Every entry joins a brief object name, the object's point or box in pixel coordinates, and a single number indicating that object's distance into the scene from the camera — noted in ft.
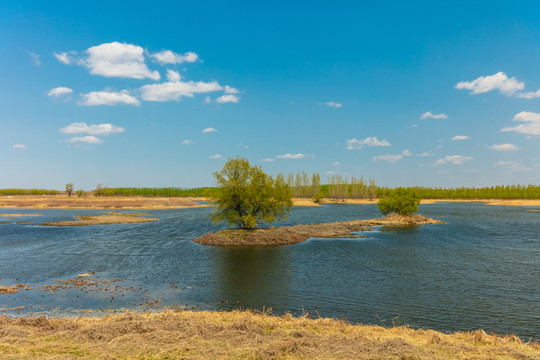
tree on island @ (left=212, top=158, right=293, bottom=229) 199.93
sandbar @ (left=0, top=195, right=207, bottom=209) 504.02
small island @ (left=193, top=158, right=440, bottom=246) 189.26
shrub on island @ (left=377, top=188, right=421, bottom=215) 298.35
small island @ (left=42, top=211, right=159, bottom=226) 277.85
